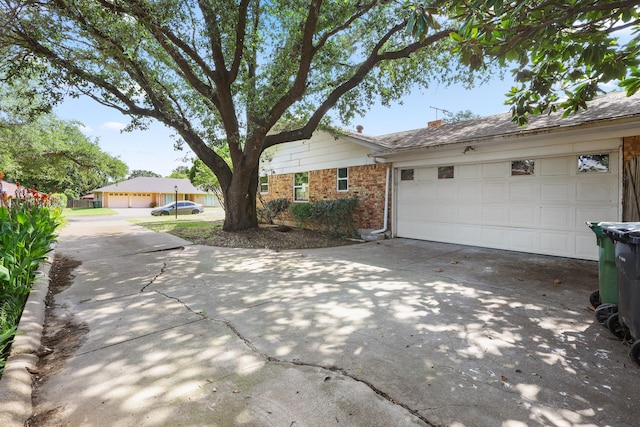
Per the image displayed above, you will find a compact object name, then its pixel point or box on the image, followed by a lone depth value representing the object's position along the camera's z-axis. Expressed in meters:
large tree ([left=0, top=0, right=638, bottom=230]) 4.73
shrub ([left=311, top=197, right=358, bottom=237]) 10.90
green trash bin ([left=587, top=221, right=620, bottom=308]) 3.78
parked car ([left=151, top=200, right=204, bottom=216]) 28.70
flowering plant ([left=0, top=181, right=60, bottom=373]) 3.32
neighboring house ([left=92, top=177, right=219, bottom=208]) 45.84
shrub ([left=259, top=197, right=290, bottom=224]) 14.02
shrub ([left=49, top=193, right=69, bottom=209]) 19.77
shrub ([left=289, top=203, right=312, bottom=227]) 11.93
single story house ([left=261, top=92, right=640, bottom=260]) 6.65
